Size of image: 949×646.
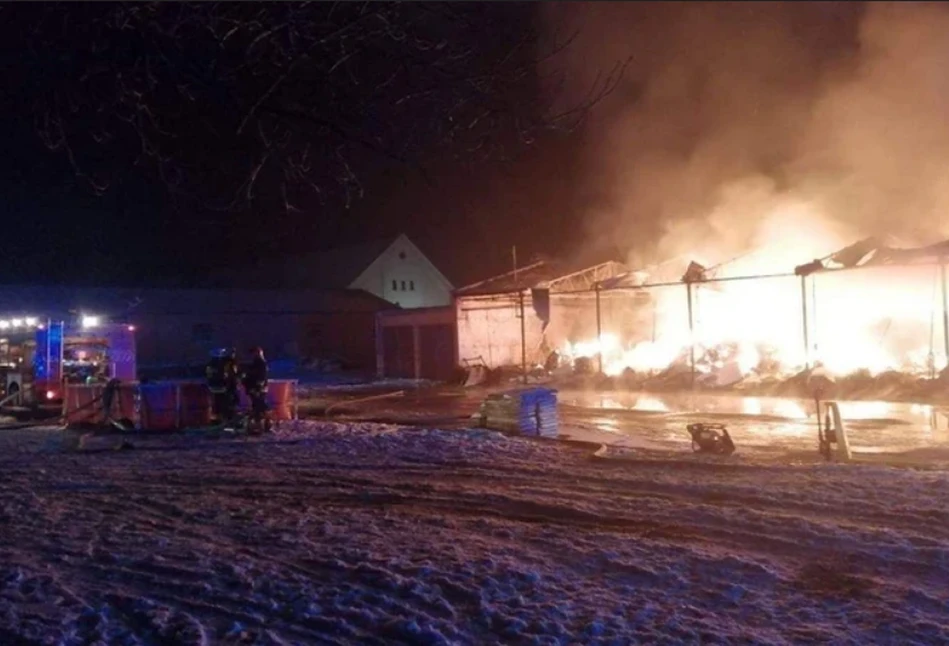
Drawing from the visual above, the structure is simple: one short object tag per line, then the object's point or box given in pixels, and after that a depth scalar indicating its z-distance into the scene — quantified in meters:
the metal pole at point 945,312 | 20.47
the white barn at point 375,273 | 50.81
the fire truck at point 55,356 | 20.88
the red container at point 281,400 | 17.67
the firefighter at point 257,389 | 15.62
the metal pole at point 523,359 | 30.56
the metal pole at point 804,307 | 22.99
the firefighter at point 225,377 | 16.27
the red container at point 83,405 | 17.92
